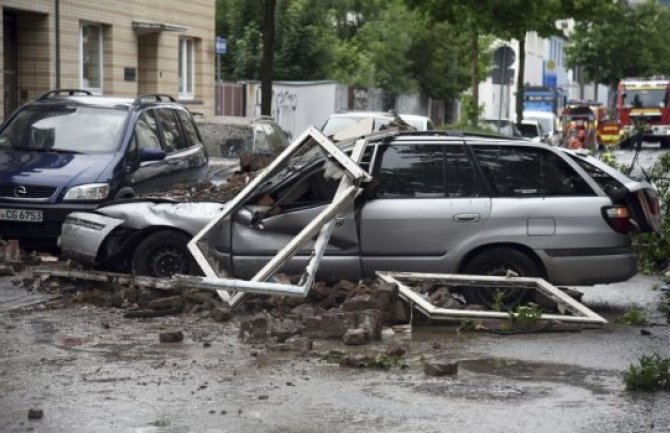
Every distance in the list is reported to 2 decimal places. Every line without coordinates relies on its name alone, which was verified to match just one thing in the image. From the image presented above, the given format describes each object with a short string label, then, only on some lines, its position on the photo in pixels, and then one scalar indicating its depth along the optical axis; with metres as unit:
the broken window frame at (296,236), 10.02
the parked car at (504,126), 38.42
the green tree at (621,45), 73.62
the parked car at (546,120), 47.75
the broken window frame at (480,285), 10.19
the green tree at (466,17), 33.31
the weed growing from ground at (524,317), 10.26
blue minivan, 13.70
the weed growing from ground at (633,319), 11.07
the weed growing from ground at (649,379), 8.19
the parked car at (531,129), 42.00
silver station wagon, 11.03
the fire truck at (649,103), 56.94
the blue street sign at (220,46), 33.23
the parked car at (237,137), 19.53
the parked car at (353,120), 23.33
